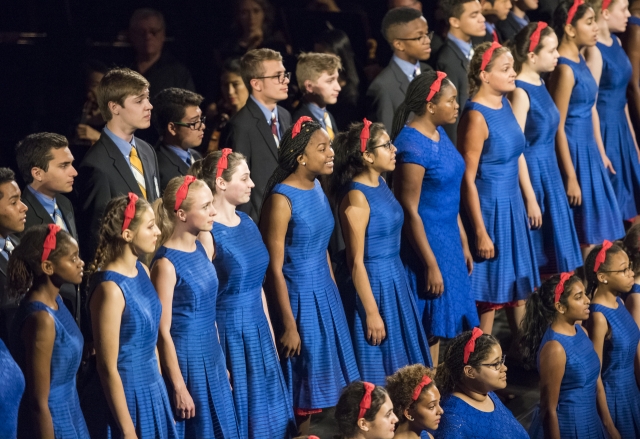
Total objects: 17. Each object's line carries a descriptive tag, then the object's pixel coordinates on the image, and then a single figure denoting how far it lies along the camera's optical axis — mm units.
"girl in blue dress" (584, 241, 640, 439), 10766
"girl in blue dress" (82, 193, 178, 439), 8156
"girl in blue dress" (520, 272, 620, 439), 9961
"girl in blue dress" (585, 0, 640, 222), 14211
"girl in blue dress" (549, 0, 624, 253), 13297
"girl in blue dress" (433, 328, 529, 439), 9234
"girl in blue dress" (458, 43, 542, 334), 11789
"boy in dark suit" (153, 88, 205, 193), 10875
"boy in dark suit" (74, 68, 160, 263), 9953
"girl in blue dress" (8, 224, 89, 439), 7937
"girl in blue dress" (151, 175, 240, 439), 8695
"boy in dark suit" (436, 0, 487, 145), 13352
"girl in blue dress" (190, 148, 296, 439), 9258
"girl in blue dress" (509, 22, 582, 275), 12602
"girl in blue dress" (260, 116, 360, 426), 9734
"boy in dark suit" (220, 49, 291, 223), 11477
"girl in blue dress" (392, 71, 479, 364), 10867
